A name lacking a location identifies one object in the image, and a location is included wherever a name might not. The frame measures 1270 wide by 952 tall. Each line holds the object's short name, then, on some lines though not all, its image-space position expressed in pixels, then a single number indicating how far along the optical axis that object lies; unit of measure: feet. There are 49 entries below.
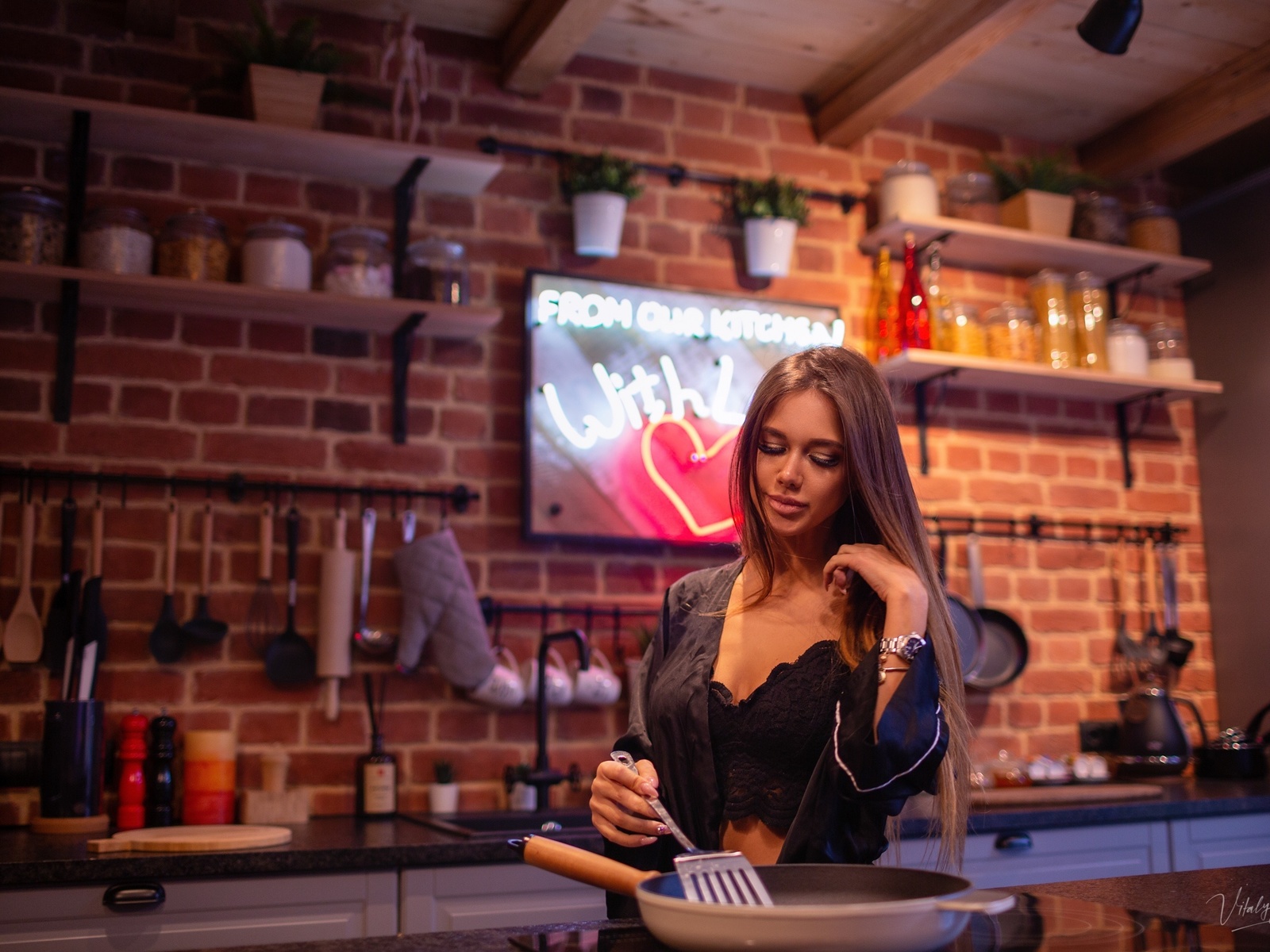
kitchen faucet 8.90
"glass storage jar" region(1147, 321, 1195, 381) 11.60
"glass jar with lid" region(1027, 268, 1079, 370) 11.32
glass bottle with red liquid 10.69
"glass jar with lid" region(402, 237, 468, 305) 9.21
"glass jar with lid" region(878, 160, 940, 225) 10.87
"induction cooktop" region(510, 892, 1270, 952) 3.51
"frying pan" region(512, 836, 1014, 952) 2.92
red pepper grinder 7.97
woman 4.54
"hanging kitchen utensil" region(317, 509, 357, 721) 8.75
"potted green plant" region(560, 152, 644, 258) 9.95
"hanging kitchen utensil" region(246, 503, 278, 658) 8.78
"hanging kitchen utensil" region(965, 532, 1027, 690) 10.98
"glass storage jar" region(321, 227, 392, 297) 9.02
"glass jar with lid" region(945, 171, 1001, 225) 11.25
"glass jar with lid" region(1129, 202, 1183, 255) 11.98
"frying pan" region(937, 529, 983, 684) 10.57
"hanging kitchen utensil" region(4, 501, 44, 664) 8.16
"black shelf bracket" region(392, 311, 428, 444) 9.44
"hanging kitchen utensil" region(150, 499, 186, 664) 8.47
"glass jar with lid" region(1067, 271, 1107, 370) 11.38
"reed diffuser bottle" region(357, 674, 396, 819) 8.70
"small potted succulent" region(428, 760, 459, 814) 8.92
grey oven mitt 8.90
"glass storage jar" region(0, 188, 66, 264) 8.21
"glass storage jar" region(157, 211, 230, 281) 8.62
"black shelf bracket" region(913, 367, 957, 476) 11.24
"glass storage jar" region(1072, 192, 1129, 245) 11.79
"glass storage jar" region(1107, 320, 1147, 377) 11.40
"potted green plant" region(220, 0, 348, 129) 8.78
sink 7.82
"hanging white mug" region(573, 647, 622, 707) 9.47
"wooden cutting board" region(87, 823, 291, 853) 6.95
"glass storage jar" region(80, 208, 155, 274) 8.39
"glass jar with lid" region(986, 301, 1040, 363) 11.13
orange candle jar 8.14
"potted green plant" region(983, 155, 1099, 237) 11.37
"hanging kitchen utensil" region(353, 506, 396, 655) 8.95
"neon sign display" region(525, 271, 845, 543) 9.78
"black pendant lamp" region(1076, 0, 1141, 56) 7.87
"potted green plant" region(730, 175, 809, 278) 10.57
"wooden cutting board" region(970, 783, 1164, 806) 9.33
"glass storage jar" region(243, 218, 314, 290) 8.77
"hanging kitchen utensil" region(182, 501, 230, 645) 8.55
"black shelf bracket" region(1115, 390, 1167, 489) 12.12
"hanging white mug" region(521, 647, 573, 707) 9.36
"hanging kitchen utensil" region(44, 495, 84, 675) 8.21
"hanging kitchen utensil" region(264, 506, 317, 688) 8.74
